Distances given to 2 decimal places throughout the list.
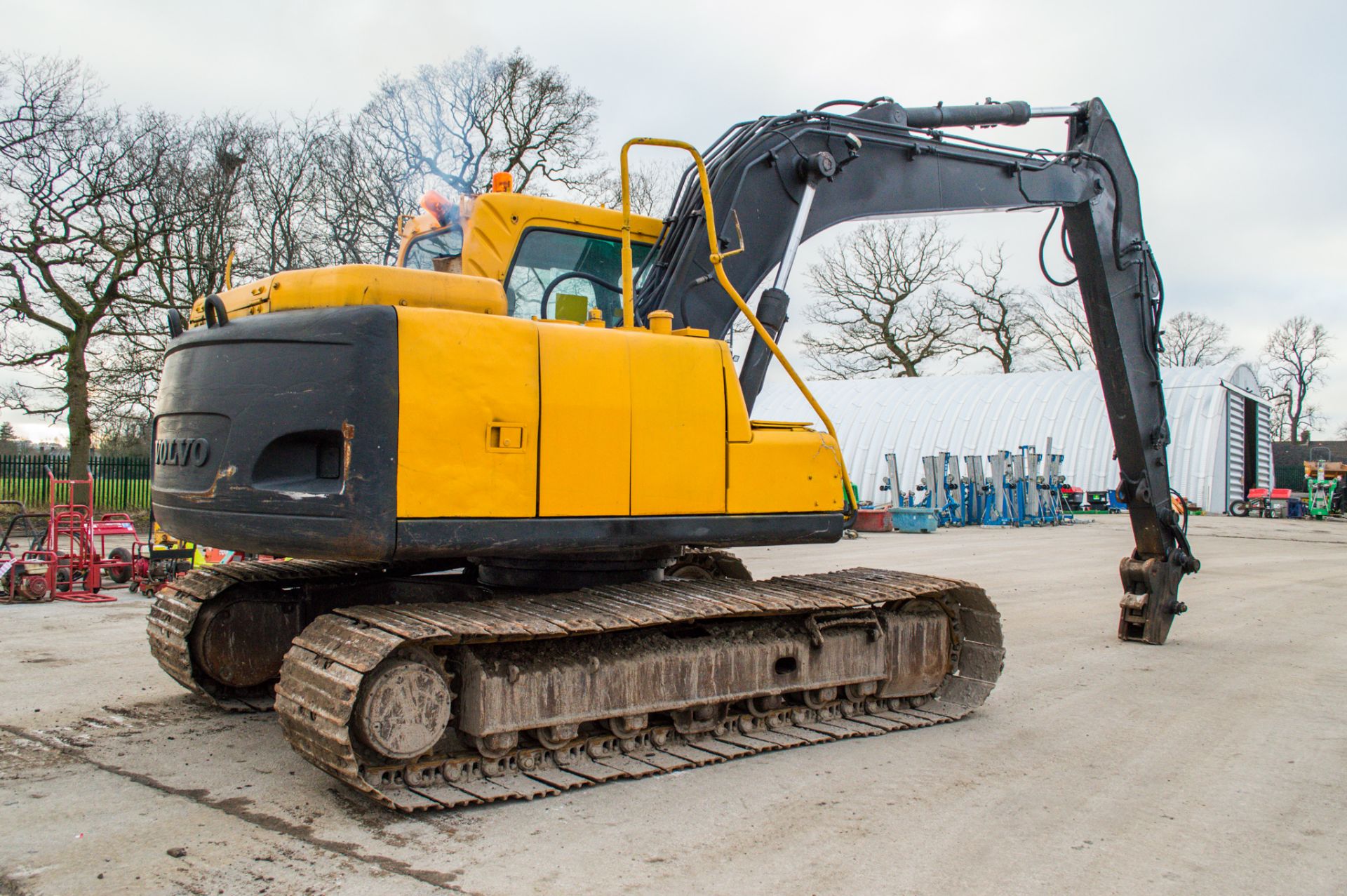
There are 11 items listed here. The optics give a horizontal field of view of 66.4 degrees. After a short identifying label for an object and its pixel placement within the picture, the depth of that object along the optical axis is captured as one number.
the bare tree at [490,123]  23.50
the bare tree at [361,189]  18.97
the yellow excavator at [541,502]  4.23
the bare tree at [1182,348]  60.38
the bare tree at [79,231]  21.72
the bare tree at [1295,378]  61.09
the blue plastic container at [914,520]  24.34
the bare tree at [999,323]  50.88
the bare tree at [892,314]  49.62
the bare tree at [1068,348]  53.44
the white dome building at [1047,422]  33.47
